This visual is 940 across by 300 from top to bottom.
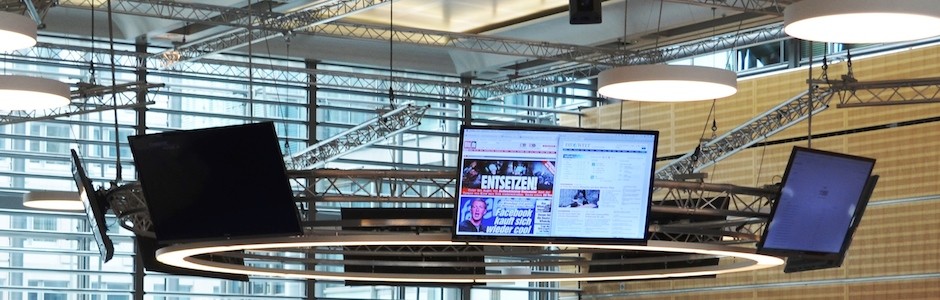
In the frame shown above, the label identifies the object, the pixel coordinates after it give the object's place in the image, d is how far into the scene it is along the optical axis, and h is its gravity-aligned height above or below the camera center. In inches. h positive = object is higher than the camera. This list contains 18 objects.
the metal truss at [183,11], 862.5 +88.5
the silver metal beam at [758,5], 796.6 +87.2
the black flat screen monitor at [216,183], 418.0 -7.3
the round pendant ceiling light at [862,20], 425.4 +42.7
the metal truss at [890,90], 729.6 +41.9
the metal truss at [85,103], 738.2 +32.2
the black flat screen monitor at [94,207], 477.4 -16.3
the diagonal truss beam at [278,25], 868.0 +80.3
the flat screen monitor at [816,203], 451.2 -12.2
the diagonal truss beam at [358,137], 1023.0 +16.0
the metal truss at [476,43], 961.5 +80.2
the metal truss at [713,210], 453.4 -14.8
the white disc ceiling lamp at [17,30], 511.2 +43.7
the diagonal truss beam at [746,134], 923.4 +19.3
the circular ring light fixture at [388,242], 427.5 -32.9
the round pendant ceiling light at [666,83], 540.1 +29.7
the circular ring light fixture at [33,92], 615.2 +27.0
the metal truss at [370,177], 435.5 -5.0
